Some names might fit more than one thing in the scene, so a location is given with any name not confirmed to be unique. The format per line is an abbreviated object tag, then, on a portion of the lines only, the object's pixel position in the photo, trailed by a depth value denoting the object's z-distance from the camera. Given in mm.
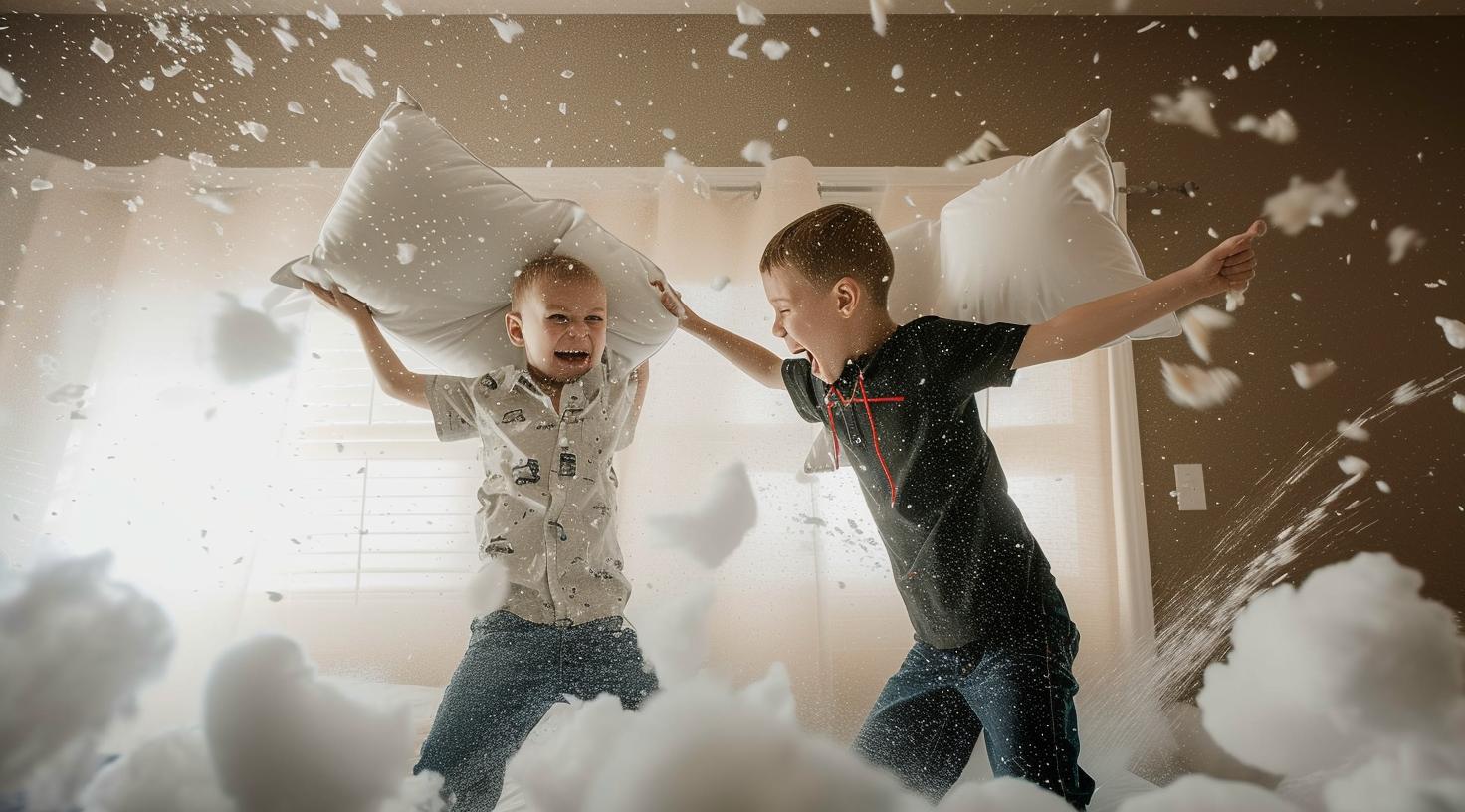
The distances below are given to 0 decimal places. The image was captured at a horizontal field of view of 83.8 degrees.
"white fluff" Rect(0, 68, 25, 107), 1745
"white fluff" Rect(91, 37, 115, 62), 1752
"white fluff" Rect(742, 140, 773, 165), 1711
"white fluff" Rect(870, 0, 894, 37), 1687
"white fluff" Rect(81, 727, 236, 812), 549
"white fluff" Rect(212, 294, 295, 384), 1105
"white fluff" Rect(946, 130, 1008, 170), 1730
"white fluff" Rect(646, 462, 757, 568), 1238
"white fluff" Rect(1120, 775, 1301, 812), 566
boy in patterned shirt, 852
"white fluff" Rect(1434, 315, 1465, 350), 1662
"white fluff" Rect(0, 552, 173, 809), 582
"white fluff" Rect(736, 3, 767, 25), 1675
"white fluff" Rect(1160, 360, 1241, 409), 1700
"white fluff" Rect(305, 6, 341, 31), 1666
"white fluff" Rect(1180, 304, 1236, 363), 1667
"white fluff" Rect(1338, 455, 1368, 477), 1654
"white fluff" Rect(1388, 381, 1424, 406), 1634
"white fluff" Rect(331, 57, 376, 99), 1645
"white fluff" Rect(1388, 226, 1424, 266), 1680
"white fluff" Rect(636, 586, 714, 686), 945
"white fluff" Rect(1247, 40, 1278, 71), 1687
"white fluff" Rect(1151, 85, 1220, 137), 1718
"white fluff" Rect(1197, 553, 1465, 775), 683
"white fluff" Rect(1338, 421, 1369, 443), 1667
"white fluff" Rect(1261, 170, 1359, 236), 1695
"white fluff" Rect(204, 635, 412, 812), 564
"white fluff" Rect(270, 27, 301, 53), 1659
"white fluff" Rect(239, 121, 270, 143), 1676
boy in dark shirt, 755
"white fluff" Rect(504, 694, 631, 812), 608
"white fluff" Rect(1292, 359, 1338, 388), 1629
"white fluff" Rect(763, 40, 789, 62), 1717
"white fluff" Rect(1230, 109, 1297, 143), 1683
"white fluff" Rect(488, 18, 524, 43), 1655
